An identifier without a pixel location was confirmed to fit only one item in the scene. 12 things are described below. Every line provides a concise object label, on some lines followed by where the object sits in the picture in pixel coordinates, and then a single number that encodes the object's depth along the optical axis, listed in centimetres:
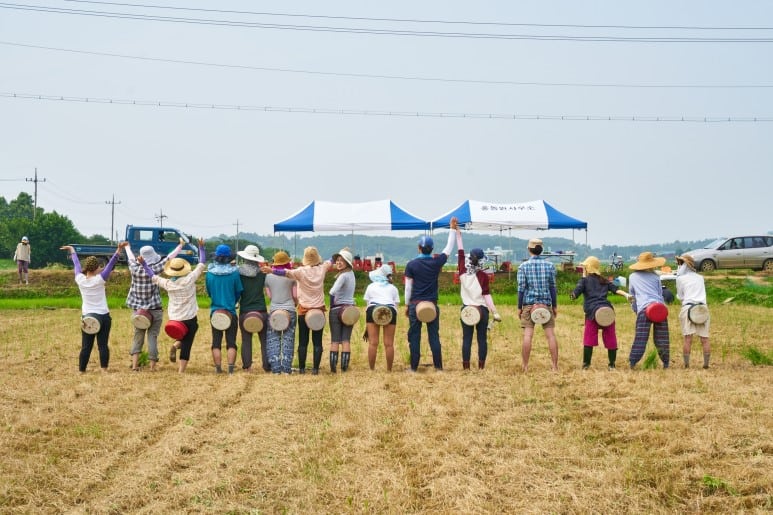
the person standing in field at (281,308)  945
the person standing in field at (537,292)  945
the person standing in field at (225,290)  945
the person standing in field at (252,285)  959
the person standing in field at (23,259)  2596
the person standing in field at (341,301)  952
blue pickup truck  3114
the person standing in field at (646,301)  951
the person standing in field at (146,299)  972
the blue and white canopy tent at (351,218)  2377
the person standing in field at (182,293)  948
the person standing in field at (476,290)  945
